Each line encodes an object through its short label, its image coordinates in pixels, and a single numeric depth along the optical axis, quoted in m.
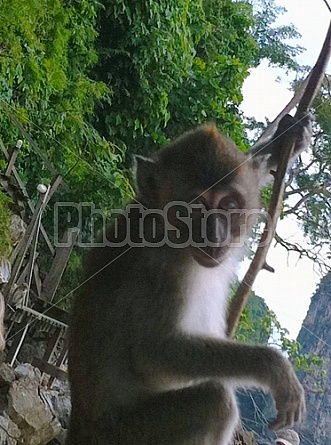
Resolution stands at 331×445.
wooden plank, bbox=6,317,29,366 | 2.68
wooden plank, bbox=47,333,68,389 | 2.20
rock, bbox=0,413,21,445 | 2.27
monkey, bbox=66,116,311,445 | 1.24
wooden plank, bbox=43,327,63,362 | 2.63
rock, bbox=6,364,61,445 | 2.29
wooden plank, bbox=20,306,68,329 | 2.57
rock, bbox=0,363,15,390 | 2.54
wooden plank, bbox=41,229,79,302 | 2.50
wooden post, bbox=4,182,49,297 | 2.62
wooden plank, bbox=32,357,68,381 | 2.45
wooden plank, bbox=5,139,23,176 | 3.05
